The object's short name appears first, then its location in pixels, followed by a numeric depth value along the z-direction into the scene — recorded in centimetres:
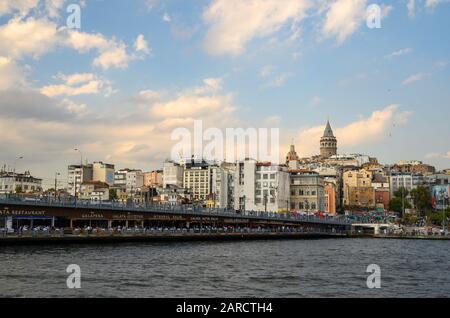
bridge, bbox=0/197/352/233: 8002
